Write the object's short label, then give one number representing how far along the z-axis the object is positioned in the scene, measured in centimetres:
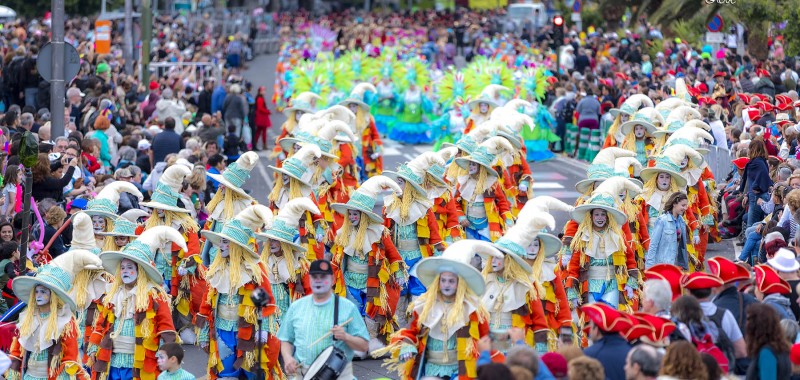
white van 6192
